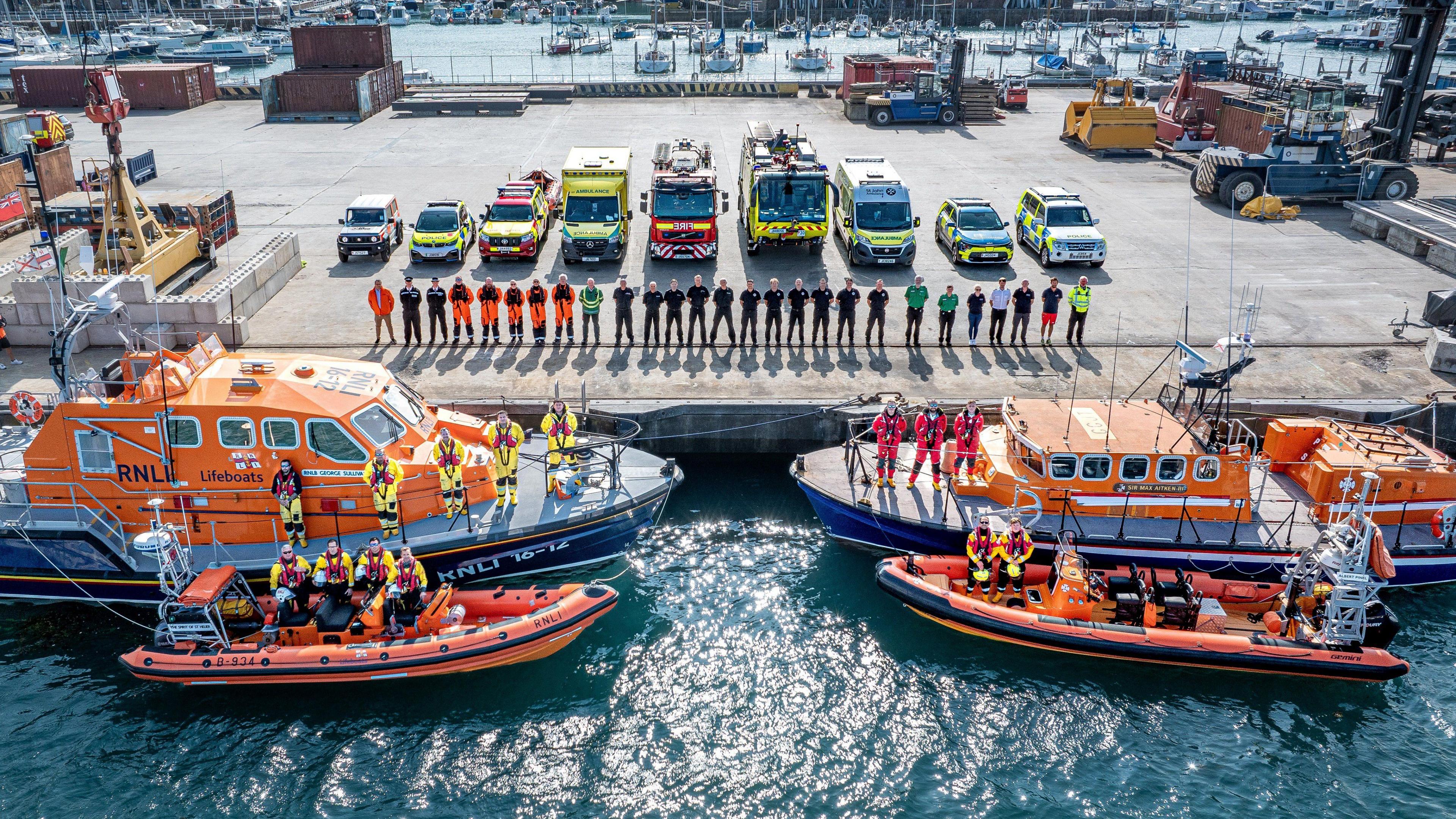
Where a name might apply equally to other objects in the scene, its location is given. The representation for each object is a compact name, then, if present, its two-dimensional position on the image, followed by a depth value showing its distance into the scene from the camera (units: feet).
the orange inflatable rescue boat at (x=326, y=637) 38.11
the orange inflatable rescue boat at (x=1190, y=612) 39.50
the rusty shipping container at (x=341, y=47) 156.87
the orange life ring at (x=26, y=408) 47.11
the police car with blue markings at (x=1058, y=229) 79.36
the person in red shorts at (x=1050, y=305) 63.21
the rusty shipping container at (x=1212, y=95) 131.32
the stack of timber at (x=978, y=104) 150.51
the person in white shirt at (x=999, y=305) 63.62
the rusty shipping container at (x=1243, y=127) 116.98
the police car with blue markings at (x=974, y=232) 79.82
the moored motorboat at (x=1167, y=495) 44.34
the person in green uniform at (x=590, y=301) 62.95
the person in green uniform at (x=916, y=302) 63.21
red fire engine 80.07
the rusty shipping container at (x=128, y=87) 153.99
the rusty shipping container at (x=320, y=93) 148.36
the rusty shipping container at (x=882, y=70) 160.04
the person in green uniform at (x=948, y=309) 62.54
